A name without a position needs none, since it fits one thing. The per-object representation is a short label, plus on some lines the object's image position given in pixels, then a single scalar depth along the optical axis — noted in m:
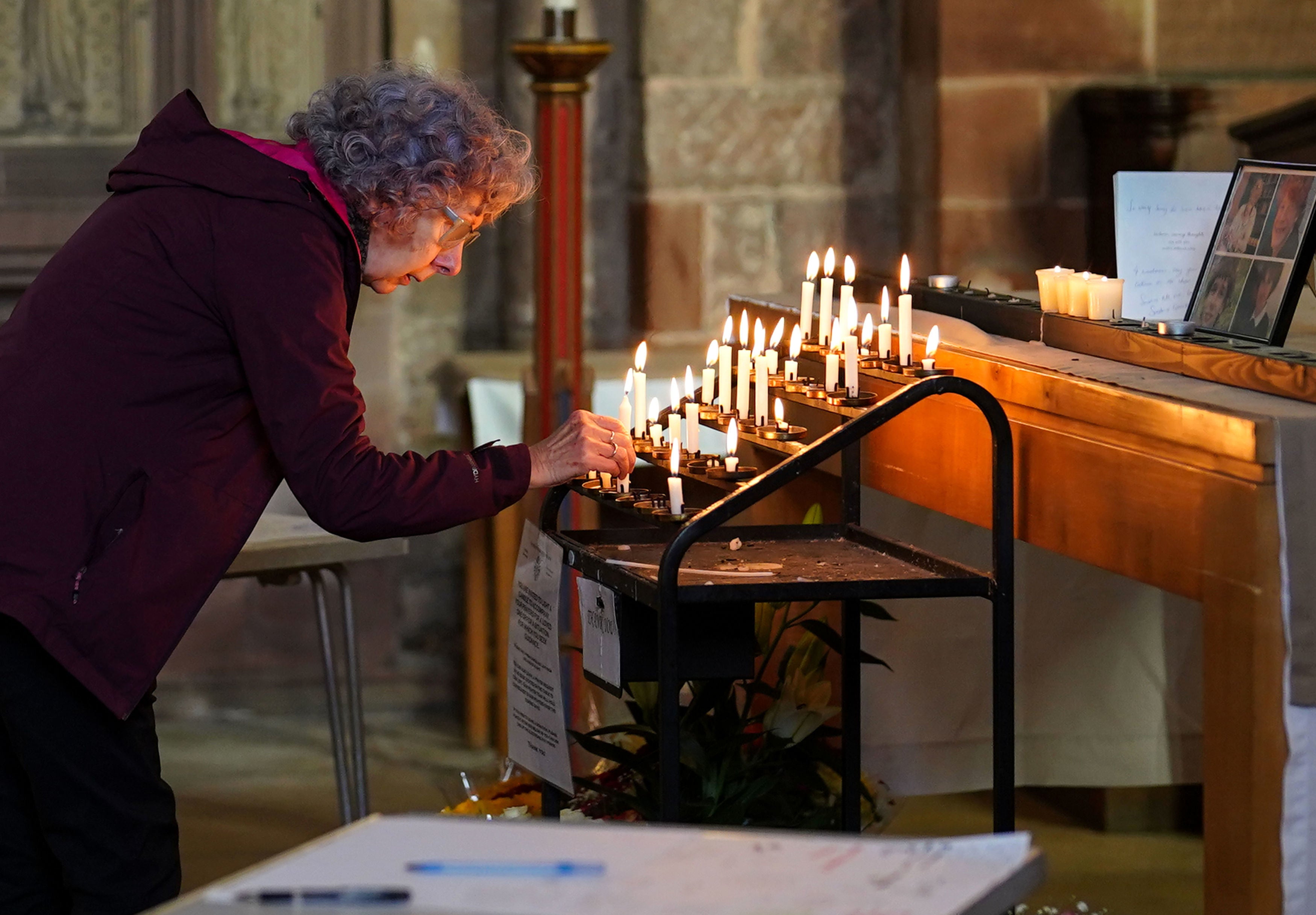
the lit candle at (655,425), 4.52
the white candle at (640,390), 4.58
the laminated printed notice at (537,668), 4.49
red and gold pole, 7.10
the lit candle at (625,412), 4.47
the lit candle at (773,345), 4.51
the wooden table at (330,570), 6.42
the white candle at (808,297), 4.92
